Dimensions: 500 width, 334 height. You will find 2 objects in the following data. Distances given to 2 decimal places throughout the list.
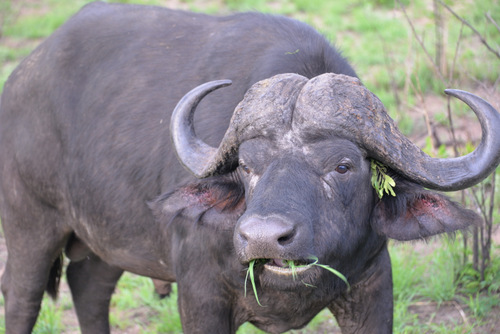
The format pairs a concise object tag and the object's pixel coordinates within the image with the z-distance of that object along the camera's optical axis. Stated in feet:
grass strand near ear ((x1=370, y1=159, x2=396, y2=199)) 21.43
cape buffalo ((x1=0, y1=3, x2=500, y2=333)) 20.56
